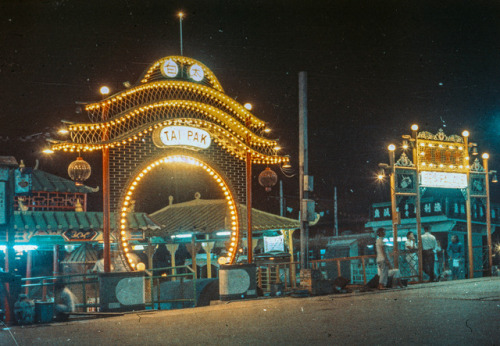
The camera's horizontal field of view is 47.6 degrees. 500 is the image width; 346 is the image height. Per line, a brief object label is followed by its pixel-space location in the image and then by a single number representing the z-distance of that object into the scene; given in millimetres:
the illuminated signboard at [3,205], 11352
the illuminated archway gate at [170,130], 14430
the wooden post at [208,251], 21358
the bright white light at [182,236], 22022
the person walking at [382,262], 15906
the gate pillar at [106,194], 13716
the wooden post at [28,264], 23359
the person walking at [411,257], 20141
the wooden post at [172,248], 23688
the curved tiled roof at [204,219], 20953
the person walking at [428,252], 19809
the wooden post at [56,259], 23383
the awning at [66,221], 18312
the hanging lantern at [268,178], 17562
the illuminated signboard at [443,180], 20609
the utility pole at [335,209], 47694
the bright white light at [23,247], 20828
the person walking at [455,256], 21016
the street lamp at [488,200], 22047
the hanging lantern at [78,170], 15086
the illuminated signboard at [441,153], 20625
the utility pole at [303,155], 14930
